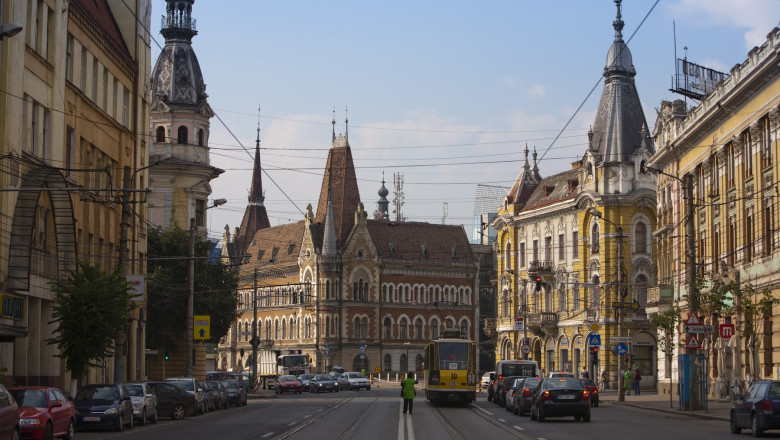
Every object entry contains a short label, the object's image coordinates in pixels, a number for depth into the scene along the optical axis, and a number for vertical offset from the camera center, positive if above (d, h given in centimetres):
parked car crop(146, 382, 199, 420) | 3728 -228
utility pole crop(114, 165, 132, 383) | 3344 +233
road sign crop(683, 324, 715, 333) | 3647 +18
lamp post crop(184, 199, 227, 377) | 4866 +79
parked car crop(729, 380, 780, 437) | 2466 -162
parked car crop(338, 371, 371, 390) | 8544 -376
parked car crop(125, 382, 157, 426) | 3269 -209
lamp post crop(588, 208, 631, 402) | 5247 +282
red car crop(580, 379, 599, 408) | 4575 -228
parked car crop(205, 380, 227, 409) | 4556 -248
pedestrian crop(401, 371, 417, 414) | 3809 -196
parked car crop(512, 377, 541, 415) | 3809 -211
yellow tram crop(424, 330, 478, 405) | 4662 -160
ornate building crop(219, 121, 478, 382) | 11881 +491
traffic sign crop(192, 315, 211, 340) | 4988 +12
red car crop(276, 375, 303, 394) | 7944 -374
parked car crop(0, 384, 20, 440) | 1936 -151
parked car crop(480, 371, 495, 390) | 7783 -329
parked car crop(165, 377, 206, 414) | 3938 -194
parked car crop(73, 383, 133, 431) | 2916 -197
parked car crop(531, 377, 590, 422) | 3303 -195
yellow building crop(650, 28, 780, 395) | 4128 +602
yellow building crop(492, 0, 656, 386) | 7844 +644
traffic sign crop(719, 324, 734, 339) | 3534 +12
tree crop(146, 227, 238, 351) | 6344 +222
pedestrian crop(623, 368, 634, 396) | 6149 -243
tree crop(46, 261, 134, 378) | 3306 +39
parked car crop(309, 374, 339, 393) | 8088 -373
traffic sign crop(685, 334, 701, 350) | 3766 -31
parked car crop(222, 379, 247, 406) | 5033 -272
